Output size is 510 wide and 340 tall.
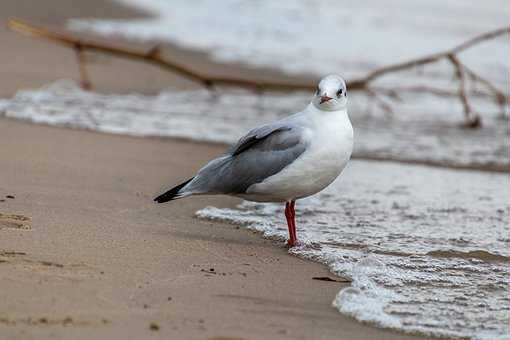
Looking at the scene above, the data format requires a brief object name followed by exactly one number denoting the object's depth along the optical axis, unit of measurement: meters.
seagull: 10.37
